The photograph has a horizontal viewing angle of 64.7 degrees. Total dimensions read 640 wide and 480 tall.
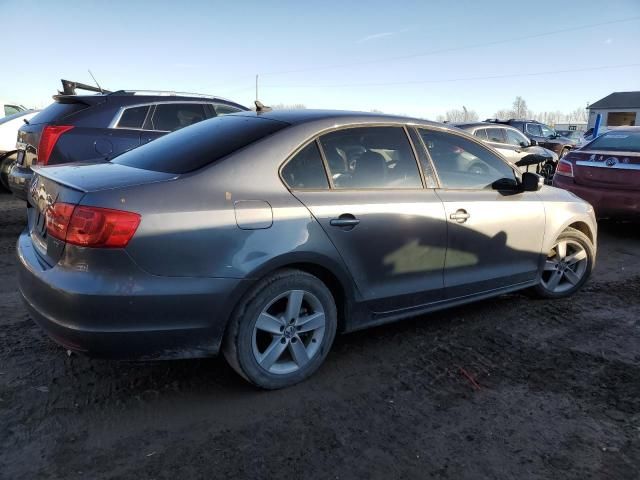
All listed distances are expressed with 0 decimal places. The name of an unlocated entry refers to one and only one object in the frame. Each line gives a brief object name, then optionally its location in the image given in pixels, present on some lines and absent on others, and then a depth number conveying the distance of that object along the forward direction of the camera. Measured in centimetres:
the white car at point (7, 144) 883
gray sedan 242
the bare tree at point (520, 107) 11331
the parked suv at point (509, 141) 1173
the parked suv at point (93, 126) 578
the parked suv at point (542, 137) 1784
